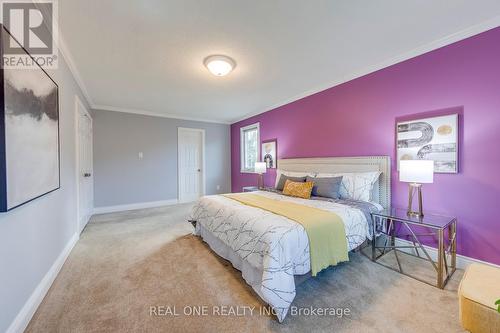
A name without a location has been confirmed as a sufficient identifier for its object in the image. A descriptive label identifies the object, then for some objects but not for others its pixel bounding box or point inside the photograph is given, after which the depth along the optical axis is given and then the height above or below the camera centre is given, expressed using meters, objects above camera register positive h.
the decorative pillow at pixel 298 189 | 2.94 -0.40
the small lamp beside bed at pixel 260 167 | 4.50 -0.10
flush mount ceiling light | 2.50 +1.24
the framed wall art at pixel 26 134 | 1.20 +0.20
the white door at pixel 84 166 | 3.21 -0.06
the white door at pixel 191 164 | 5.61 -0.04
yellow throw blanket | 1.73 -0.63
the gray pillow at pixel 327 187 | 2.81 -0.35
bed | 1.49 -0.64
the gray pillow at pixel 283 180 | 3.35 -0.30
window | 5.43 +0.44
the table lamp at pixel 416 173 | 2.00 -0.11
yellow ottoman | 1.07 -0.76
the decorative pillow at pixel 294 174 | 3.38 -0.20
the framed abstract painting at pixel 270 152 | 4.67 +0.23
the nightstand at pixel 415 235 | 1.89 -0.86
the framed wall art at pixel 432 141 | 2.17 +0.24
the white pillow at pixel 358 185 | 2.67 -0.30
